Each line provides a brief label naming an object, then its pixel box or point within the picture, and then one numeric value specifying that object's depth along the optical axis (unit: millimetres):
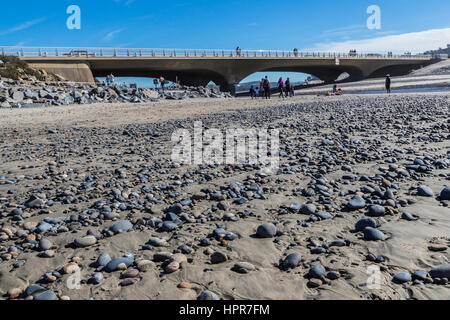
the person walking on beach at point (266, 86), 32719
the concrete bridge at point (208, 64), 44906
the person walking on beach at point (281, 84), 33325
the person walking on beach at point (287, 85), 33562
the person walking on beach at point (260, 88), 35031
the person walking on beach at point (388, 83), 30961
